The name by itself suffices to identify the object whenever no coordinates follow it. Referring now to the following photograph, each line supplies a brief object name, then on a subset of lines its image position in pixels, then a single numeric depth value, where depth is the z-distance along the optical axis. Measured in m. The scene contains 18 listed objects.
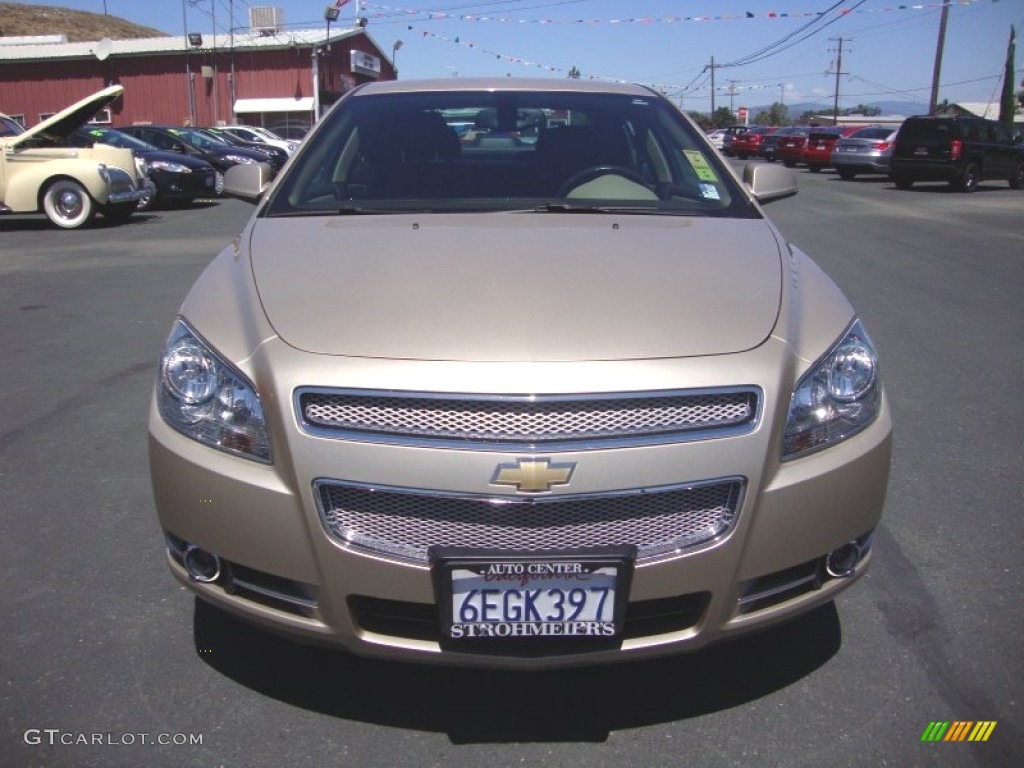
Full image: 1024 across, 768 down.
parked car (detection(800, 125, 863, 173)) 27.84
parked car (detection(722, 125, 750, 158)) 39.22
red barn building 44.69
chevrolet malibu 2.01
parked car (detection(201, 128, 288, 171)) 22.42
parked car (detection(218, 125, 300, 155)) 27.30
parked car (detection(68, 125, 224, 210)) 16.06
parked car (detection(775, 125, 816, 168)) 31.53
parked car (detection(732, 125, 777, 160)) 36.91
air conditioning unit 45.91
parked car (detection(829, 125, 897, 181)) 23.41
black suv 20.12
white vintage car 12.99
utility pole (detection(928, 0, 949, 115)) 34.94
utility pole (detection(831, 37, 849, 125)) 93.57
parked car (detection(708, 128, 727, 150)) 43.89
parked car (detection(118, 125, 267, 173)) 18.73
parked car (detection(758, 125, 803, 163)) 33.56
